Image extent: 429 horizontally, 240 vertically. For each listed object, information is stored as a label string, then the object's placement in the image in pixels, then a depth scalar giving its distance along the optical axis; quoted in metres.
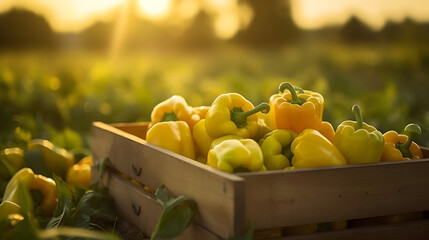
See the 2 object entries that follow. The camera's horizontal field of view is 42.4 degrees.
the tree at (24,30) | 10.73
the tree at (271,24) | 14.48
